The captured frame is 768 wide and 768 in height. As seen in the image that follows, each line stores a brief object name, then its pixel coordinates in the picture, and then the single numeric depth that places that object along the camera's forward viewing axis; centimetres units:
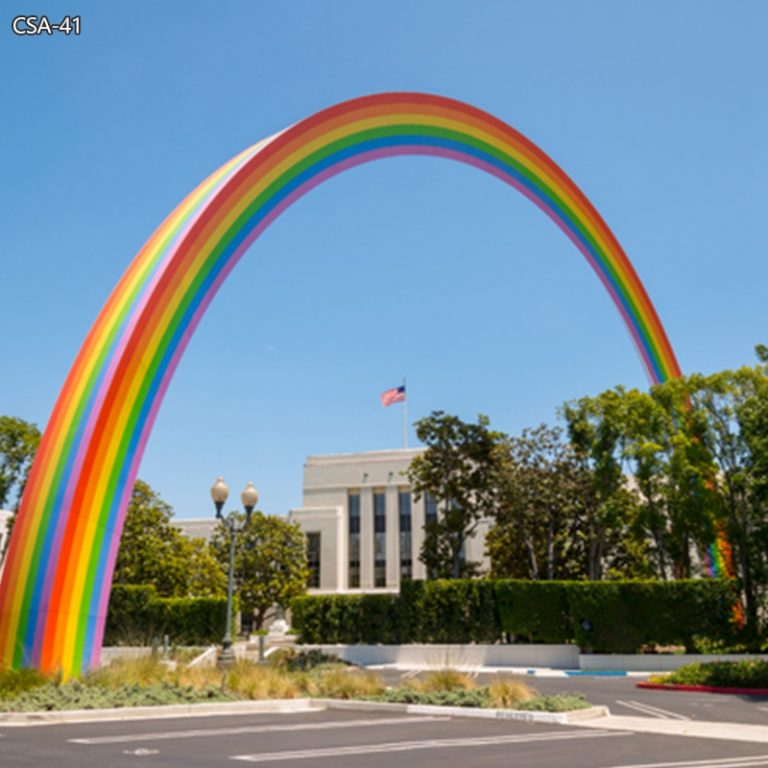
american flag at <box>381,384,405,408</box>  5734
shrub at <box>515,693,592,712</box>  1446
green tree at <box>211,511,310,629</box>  5269
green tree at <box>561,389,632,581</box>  3609
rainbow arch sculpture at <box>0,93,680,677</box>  1655
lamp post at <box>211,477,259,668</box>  2196
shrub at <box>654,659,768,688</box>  2183
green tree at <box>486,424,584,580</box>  3916
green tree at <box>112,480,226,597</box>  4425
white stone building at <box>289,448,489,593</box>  6291
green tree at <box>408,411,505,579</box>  3975
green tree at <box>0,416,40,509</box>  4822
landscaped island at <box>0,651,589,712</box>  1448
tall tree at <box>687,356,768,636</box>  3016
